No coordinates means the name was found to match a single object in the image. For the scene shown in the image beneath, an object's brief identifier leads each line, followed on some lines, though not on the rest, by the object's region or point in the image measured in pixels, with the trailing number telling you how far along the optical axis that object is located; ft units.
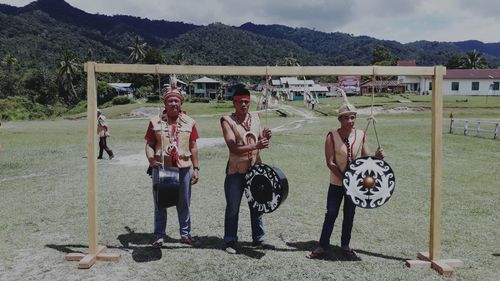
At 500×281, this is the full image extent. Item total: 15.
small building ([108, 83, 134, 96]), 280.31
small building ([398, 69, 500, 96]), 252.42
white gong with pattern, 19.60
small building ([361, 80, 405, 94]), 260.21
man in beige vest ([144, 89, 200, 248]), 20.95
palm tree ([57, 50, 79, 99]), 280.92
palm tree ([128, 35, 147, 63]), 337.72
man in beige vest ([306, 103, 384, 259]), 20.16
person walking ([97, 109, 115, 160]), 51.78
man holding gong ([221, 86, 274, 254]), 20.58
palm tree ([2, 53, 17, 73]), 309.42
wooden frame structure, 21.07
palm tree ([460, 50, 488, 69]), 342.85
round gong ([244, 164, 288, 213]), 20.56
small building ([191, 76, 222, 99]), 249.75
